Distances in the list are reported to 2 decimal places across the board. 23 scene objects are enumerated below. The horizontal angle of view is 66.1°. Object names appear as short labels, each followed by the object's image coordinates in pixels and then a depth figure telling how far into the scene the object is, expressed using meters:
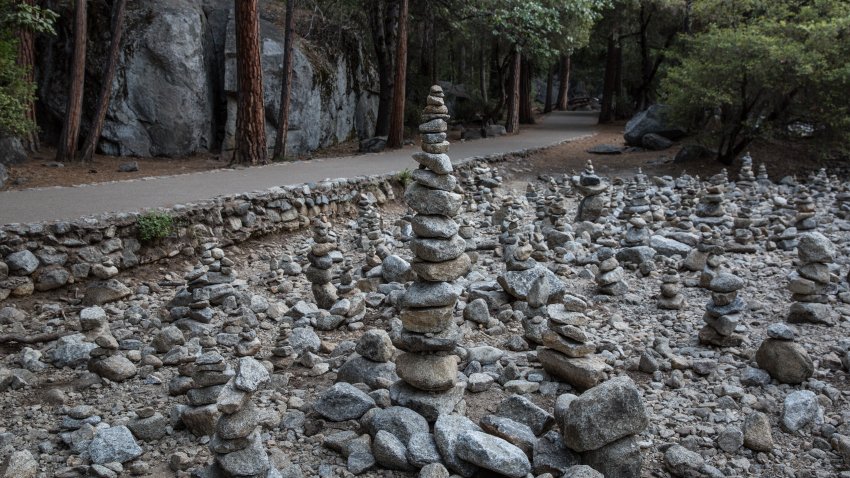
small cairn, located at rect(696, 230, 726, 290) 7.38
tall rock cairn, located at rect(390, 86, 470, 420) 4.75
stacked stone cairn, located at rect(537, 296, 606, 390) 5.27
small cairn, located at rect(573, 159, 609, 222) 11.92
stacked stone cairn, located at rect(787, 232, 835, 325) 6.73
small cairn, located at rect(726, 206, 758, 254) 9.69
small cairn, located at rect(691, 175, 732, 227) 11.36
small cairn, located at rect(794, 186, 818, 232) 10.29
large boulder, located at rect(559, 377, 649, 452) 4.14
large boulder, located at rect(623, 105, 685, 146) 21.80
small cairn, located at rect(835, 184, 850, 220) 12.21
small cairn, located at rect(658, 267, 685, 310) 7.33
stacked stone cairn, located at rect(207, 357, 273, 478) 4.00
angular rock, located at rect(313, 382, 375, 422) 4.88
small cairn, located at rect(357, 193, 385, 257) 10.11
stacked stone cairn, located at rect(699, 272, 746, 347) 6.23
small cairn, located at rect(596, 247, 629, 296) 7.87
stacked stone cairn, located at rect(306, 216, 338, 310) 7.66
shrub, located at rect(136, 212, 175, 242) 8.75
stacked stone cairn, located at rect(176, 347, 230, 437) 4.46
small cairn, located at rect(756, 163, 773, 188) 15.86
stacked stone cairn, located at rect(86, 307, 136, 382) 5.61
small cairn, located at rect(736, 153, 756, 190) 15.01
